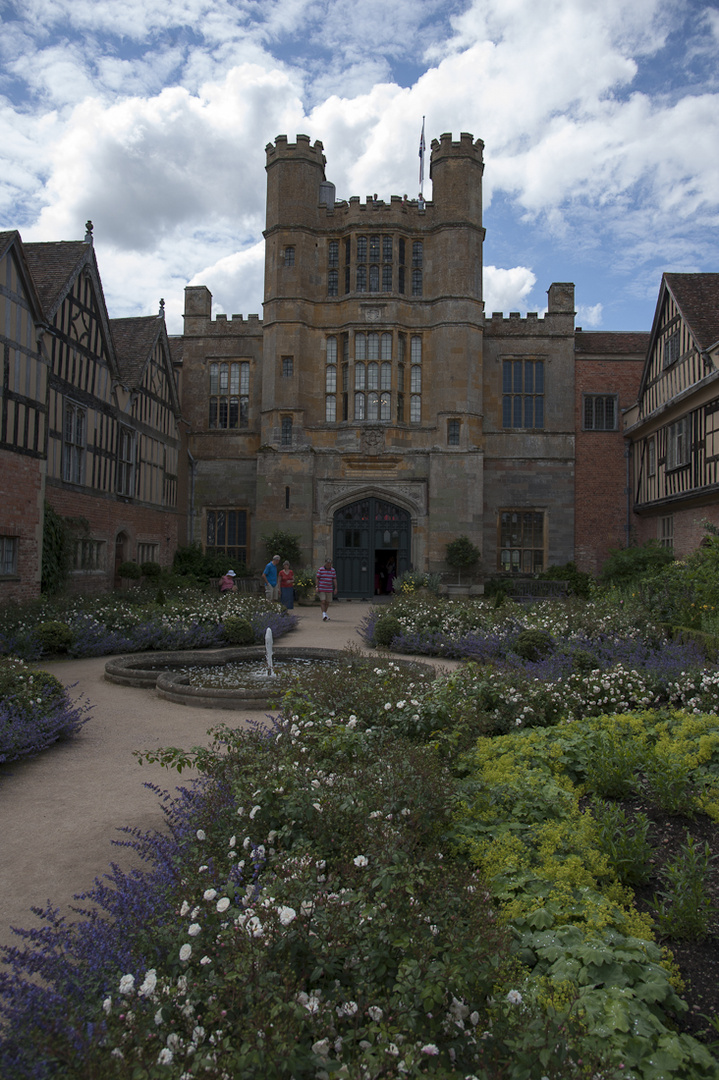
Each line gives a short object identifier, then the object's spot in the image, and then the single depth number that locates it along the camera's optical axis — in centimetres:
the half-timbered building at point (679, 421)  1633
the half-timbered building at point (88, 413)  1334
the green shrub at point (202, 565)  2155
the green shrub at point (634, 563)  1783
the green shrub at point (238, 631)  1197
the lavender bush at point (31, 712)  579
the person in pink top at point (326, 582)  1672
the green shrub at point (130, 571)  1803
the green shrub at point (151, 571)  1906
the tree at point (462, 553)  2108
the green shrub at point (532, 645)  946
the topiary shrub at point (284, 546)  2120
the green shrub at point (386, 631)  1190
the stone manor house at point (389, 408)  2161
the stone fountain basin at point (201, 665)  775
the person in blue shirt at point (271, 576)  1625
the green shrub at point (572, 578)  1967
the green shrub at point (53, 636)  1063
